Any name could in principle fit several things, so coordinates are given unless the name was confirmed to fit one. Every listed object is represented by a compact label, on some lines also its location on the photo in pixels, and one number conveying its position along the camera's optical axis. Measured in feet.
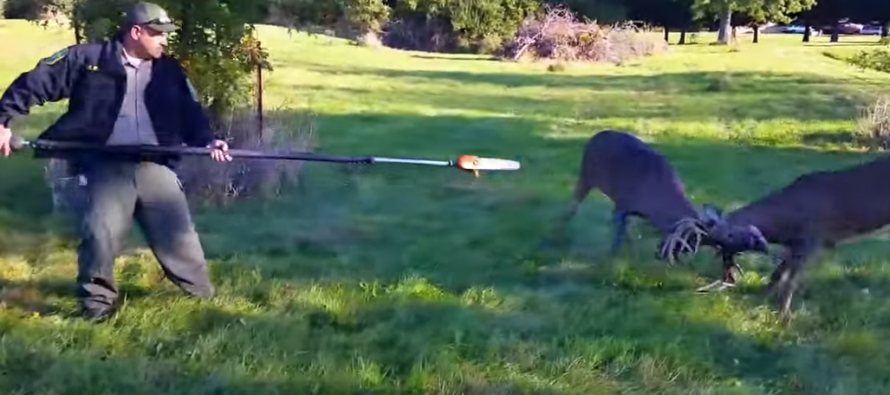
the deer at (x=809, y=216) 21.21
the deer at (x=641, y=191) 20.33
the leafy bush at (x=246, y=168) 30.12
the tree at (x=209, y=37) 30.12
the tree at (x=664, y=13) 168.04
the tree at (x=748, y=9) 134.50
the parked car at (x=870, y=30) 188.10
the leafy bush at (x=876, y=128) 44.70
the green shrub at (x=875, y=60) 47.01
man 18.07
